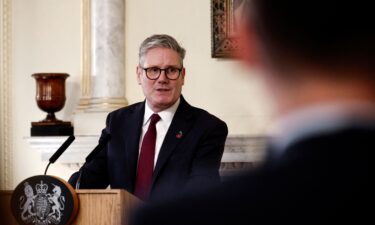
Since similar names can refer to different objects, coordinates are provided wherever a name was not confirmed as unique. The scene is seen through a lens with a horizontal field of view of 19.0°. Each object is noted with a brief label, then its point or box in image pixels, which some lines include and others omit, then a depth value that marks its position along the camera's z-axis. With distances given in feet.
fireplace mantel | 29.24
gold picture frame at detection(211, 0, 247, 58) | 30.99
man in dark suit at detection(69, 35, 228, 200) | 17.02
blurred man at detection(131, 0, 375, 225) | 3.71
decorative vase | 30.00
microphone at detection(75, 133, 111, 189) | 15.26
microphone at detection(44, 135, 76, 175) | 14.64
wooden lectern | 13.37
